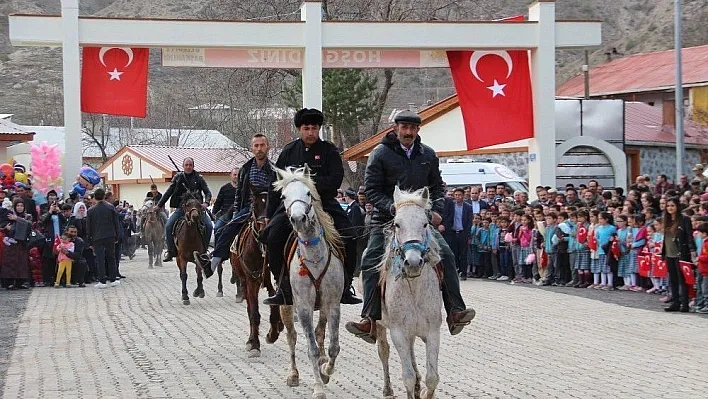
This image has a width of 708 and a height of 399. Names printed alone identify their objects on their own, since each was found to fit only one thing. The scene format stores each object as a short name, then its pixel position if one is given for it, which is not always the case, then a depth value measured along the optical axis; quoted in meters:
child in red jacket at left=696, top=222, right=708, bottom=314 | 17.28
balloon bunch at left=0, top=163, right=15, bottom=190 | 30.71
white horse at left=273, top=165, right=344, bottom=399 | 10.54
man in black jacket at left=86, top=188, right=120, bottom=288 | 25.92
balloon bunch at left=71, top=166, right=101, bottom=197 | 27.91
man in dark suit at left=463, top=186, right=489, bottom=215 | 27.83
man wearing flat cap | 9.77
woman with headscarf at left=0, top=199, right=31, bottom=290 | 25.14
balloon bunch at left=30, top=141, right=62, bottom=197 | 32.03
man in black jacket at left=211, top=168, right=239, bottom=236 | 20.06
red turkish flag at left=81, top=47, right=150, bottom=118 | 27.84
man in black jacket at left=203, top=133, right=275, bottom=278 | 13.87
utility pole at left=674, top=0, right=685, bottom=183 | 27.27
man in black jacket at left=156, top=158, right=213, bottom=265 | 20.48
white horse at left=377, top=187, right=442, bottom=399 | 8.82
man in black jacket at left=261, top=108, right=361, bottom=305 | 11.42
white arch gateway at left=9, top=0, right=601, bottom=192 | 27.56
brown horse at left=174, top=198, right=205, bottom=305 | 20.41
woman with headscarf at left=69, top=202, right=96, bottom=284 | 26.67
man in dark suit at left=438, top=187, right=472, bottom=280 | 26.28
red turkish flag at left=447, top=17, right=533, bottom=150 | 29.45
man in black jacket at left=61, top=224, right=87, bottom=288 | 26.23
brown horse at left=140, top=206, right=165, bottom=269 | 31.91
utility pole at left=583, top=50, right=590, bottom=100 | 53.62
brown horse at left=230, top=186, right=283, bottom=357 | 13.36
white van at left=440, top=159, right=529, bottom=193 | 32.94
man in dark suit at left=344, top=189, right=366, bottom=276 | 24.81
